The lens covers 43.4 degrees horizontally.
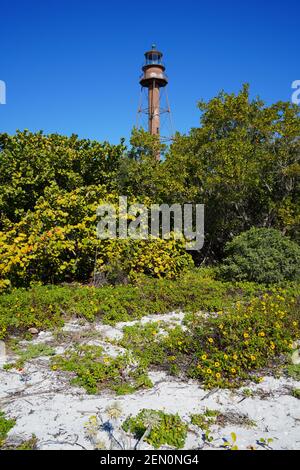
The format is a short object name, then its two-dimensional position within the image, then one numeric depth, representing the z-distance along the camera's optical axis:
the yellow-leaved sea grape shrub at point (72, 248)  6.60
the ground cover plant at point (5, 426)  2.80
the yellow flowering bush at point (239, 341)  3.78
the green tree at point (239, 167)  8.66
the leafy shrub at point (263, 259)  7.16
